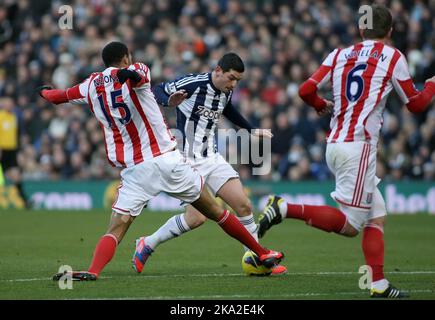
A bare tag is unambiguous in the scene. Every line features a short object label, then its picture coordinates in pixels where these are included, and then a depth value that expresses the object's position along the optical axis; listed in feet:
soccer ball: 64.95
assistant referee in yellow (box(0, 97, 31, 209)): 141.38
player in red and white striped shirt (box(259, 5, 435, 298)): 53.67
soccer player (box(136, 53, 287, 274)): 68.44
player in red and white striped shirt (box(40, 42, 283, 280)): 60.29
